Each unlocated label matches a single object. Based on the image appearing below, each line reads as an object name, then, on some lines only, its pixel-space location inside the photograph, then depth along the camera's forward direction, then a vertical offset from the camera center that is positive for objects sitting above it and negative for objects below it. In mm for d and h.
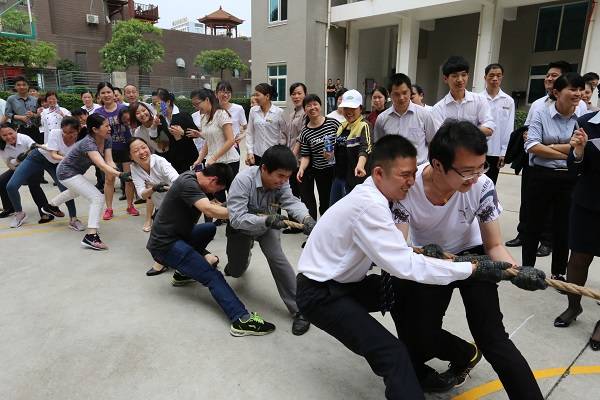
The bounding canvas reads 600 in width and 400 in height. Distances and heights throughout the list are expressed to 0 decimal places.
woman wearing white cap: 3639 -376
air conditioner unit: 28906 +5422
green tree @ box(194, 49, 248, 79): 31406 +2932
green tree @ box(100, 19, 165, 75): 25297 +3001
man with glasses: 1709 -706
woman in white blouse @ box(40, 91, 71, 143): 6406 -268
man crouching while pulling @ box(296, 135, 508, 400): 1650 -671
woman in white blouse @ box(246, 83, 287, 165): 4359 -232
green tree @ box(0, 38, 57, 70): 19562 +2167
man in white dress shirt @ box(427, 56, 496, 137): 3473 -15
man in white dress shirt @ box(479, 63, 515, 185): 4145 -147
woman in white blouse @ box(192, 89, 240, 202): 4340 -311
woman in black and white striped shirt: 3926 -445
